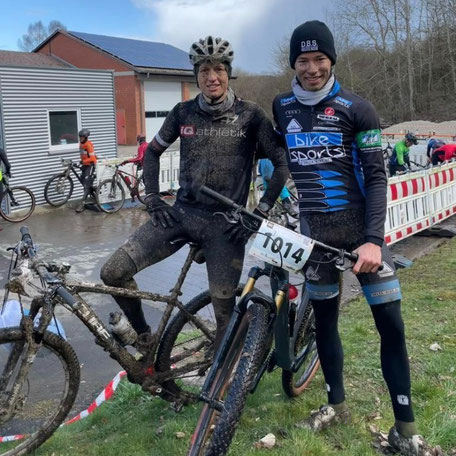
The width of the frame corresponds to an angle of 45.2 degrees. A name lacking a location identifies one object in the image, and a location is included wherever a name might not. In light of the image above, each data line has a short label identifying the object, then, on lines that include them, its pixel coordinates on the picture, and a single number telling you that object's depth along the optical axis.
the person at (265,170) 8.43
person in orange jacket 13.16
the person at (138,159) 13.95
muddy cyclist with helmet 3.15
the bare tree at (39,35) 86.62
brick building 32.06
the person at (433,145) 15.01
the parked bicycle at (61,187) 13.02
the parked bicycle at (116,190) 13.06
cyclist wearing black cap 2.64
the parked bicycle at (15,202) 11.51
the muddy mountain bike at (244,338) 2.39
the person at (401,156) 14.75
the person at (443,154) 13.12
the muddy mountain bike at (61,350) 2.95
